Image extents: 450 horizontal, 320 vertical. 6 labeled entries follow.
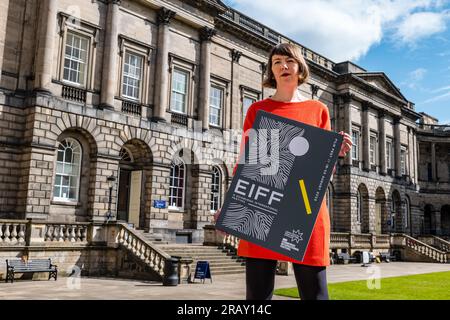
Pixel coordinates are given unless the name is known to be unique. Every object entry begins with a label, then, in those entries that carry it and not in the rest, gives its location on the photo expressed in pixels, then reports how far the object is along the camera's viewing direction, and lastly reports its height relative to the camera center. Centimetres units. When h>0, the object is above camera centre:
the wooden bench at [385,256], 3353 -259
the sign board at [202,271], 1567 -193
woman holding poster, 296 -1
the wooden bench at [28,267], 1492 -194
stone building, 1900 +532
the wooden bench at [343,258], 2906 -245
